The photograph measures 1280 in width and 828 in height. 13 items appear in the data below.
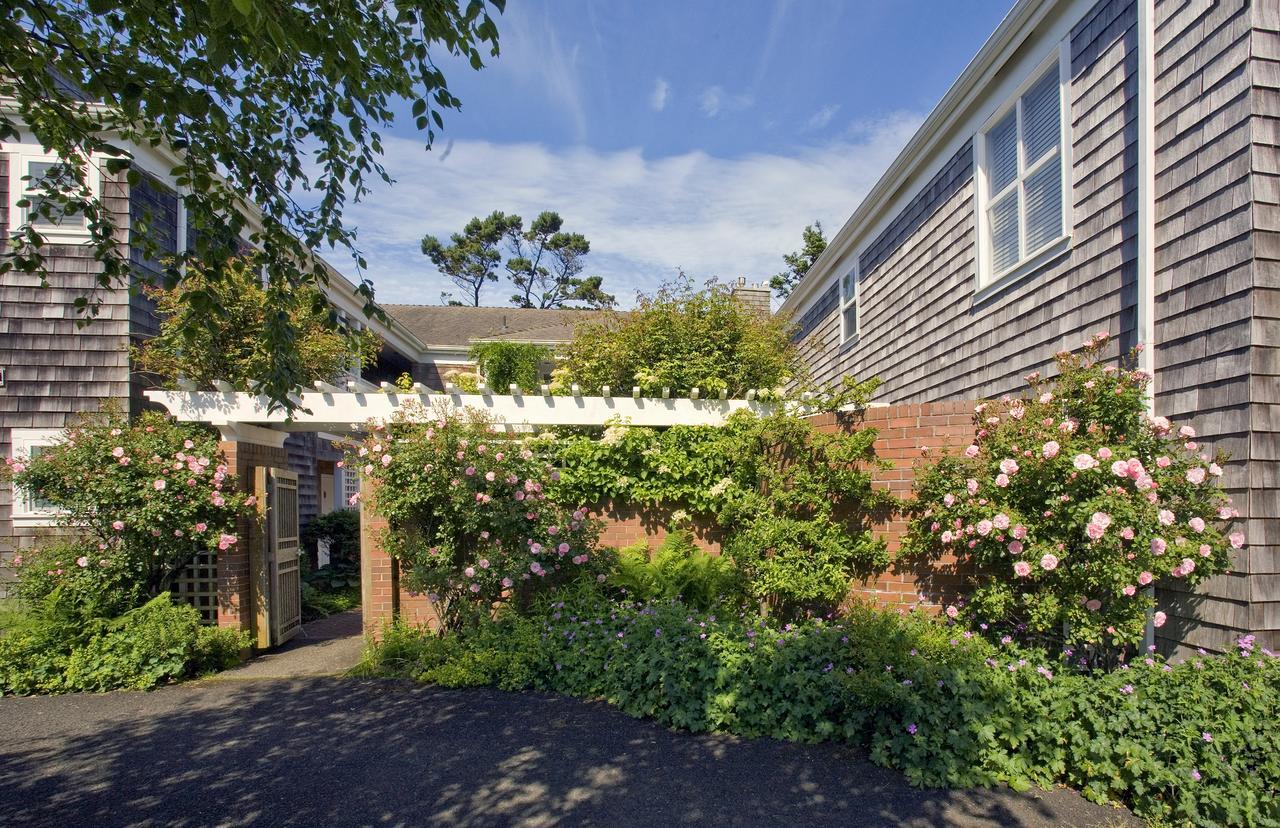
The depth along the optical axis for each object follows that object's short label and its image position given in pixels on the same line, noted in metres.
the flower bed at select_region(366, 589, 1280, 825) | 3.44
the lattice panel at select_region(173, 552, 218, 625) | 7.34
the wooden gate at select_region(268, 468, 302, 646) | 7.70
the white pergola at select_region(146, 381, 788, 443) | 7.17
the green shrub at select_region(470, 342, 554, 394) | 13.27
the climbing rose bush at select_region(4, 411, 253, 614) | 6.62
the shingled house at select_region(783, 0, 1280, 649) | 4.03
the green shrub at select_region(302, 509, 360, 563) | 13.08
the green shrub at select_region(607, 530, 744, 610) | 6.31
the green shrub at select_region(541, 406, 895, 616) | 5.86
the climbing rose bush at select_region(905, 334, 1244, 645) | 4.05
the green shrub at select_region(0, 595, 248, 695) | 6.14
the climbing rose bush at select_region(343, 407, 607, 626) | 6.59
